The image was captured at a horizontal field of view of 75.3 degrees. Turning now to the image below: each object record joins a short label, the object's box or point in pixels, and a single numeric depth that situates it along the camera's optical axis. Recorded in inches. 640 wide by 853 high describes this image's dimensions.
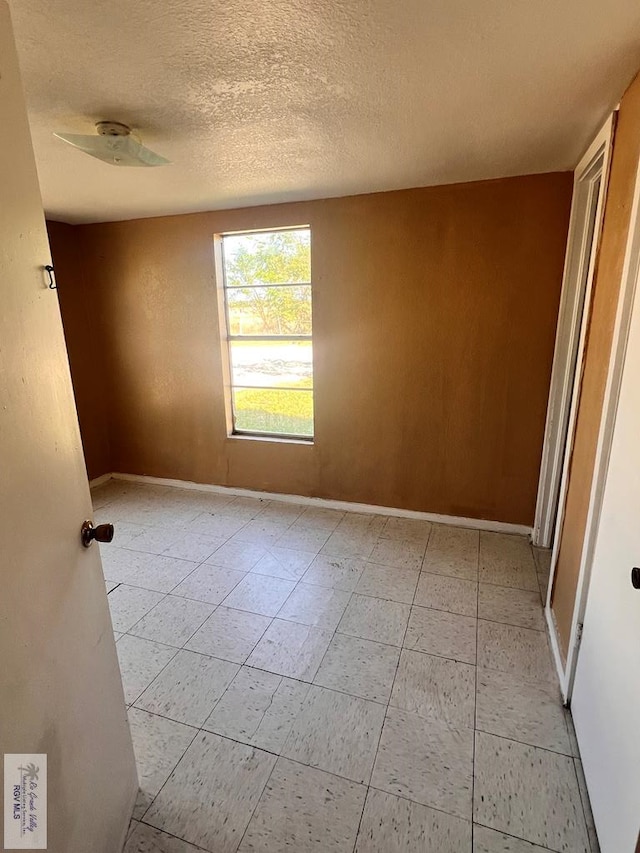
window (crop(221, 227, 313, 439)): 123.5
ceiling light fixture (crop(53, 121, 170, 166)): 62.8
